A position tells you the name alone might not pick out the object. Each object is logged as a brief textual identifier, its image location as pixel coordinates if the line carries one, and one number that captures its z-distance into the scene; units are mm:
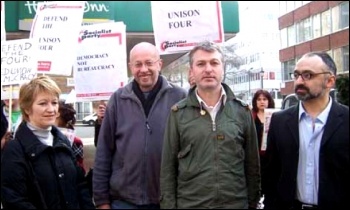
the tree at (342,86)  17422
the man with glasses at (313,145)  3037
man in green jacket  3006
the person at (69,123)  4828
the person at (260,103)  5807
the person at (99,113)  6460
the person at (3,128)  3219
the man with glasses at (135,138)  3420
